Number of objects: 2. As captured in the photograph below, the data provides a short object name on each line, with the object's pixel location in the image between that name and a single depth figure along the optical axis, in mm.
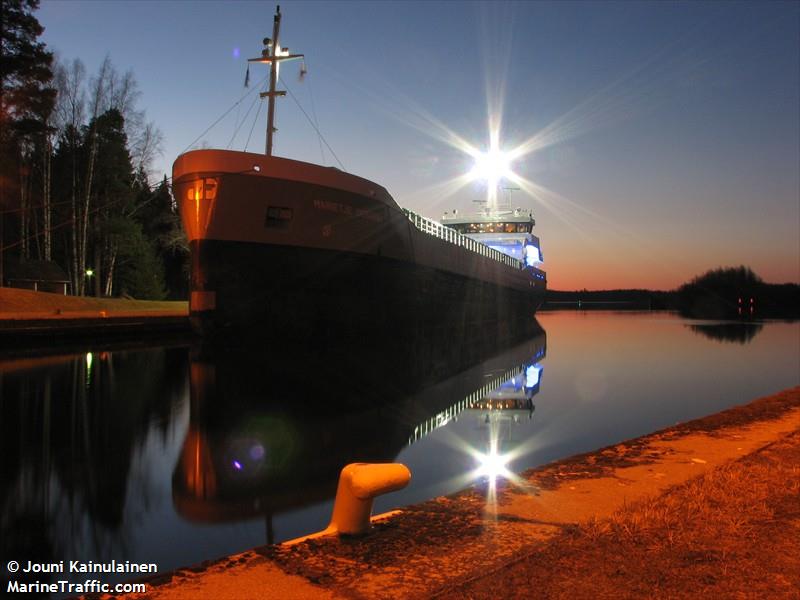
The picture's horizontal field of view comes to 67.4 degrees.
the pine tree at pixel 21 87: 30750
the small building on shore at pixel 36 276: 36750
